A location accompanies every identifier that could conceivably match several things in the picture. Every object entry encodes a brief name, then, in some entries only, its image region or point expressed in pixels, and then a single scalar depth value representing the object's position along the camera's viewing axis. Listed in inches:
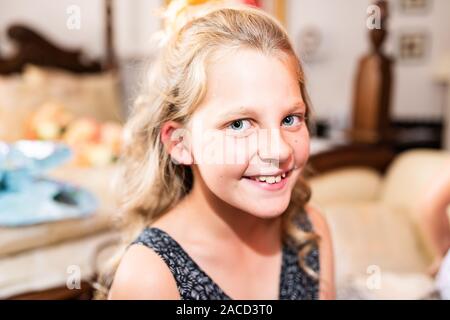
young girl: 26.7
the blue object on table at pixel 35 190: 61.0
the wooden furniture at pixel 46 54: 136.6
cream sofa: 48.1
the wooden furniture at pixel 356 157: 79.4
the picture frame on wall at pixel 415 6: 173.5
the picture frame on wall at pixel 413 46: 175.9
